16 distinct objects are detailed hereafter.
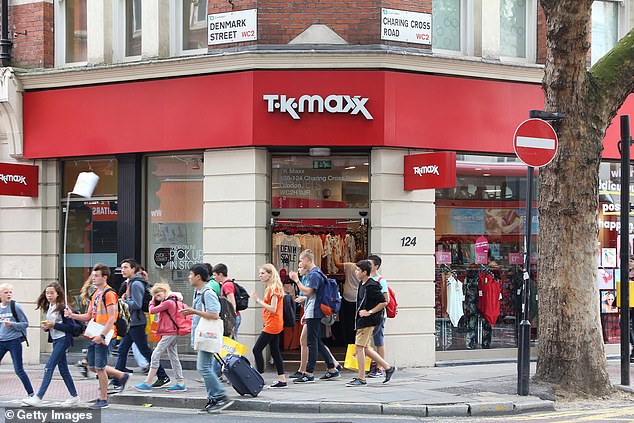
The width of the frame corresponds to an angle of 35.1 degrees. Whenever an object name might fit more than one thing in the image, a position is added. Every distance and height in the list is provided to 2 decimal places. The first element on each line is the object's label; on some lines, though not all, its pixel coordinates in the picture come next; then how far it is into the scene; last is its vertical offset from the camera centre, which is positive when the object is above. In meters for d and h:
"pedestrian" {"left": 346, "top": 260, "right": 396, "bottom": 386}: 13.95 -1.25
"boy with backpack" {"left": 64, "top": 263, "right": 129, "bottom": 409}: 12.49 -1.17
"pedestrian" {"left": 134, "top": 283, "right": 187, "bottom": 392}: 13.75 -1.52
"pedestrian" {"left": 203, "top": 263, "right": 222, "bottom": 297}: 14.05 -0.83
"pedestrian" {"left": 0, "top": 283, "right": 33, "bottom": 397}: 12.95 -1.38
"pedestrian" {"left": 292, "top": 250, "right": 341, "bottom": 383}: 14.38 -1.17
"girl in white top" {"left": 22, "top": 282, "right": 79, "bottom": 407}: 12.55 -1.41
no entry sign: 12.70 +1.08
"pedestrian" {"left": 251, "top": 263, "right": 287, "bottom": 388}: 14.02 -1.24
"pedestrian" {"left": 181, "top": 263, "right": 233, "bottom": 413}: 12.32 -1.12
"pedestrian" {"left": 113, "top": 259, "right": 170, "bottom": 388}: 14.74 -1.31
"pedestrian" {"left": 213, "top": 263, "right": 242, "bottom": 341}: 14.33 -0.82
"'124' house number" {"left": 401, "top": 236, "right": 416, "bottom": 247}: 16.09 -0.23
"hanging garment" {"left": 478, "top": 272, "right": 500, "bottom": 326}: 17.31 -1.24
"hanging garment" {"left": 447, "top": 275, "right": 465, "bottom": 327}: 16.98 -1.27
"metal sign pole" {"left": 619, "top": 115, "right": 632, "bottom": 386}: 14.06 -0.28
